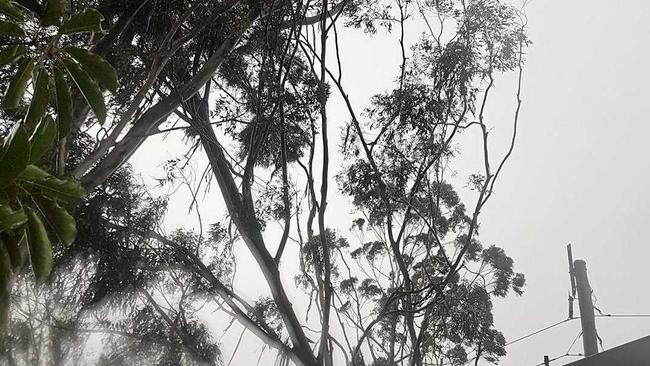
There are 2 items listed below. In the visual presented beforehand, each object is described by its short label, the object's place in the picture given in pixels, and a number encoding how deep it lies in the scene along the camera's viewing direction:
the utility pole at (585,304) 5.60
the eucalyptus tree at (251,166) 5.03
